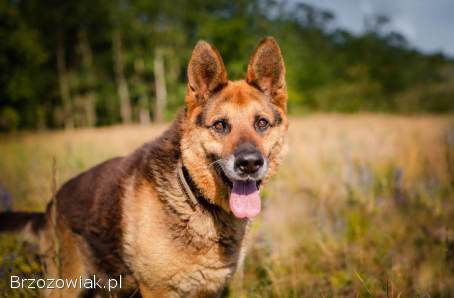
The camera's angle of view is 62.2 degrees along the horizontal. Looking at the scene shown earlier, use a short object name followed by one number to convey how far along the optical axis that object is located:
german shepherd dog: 2.67
